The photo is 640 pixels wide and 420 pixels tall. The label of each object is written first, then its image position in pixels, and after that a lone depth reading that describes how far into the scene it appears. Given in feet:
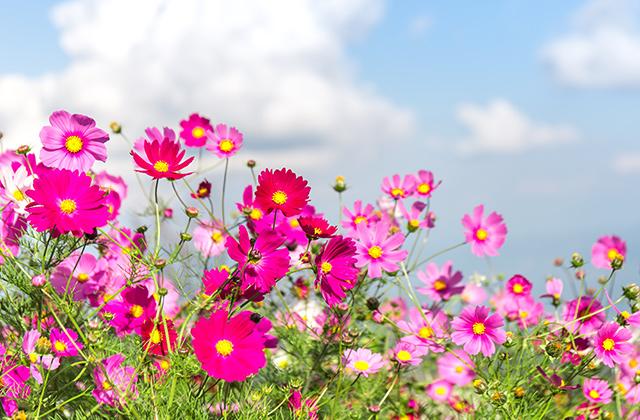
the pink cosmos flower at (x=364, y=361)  5.60
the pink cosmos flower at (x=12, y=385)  4.83
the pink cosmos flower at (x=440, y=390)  7.65
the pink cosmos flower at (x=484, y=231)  6.98
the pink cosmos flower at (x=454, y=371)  7.50
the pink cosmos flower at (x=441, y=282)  7.09
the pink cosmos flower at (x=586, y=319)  6.15
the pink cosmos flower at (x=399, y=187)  6.97
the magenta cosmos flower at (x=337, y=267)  4.28
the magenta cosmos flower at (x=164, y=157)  4.38
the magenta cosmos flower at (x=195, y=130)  6.70
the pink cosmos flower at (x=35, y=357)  4.60
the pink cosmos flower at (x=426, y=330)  5.88
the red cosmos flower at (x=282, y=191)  4.21
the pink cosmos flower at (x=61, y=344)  4.68
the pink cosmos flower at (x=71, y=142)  4.67
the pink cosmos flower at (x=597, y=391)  6.04
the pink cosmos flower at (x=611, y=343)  5.36
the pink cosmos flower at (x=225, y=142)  6.52
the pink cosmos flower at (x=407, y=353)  5.68
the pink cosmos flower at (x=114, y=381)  4.46
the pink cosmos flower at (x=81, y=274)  5.83
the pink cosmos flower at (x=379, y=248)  5.38
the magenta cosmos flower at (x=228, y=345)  3.91
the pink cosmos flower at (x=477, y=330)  5.28
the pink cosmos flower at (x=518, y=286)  6.93
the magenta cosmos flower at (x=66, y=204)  4.22
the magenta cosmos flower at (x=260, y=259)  3.98
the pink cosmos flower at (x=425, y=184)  6.93
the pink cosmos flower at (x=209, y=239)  6.97
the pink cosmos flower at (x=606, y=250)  6.84
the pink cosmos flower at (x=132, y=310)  5.08
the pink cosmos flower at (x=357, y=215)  6.57
